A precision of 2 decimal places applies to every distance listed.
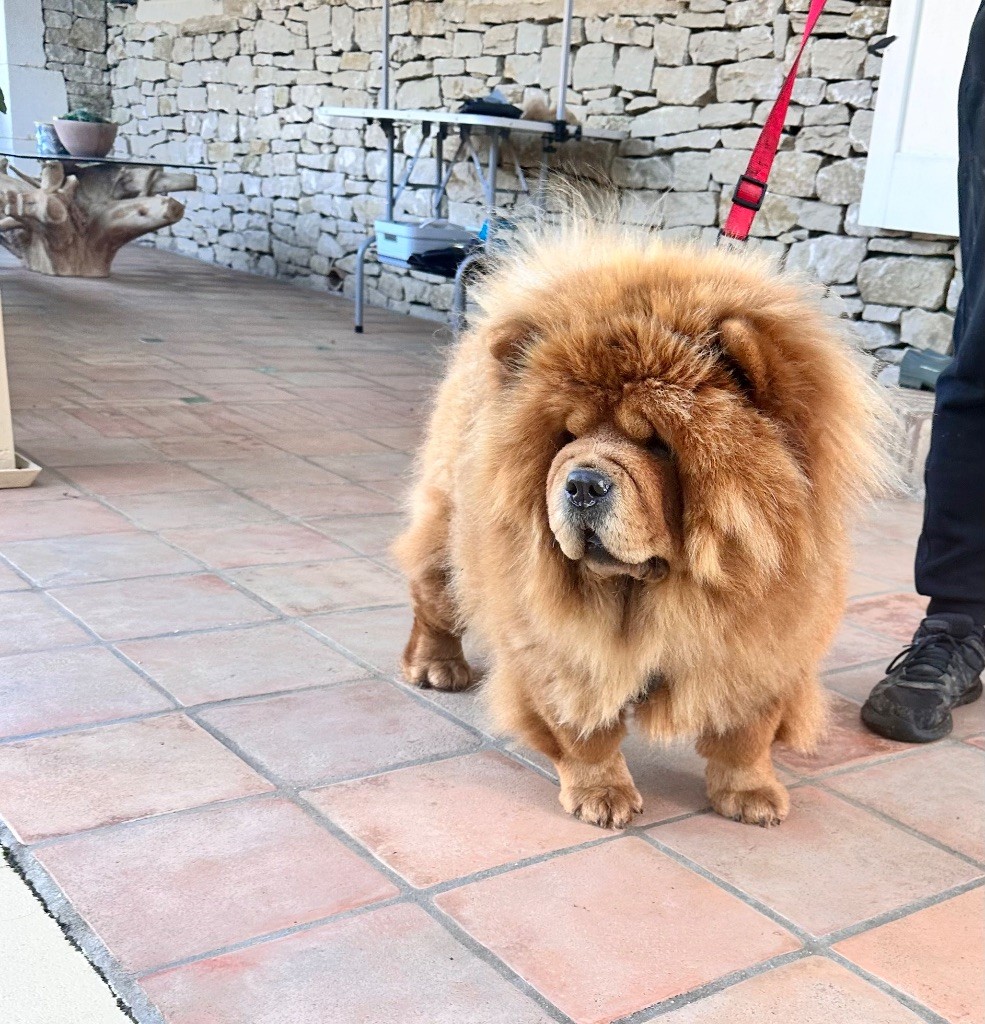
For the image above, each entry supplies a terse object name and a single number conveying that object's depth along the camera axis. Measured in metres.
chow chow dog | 1.51
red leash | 2.33
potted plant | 8.86
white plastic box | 6.68
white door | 4.90
